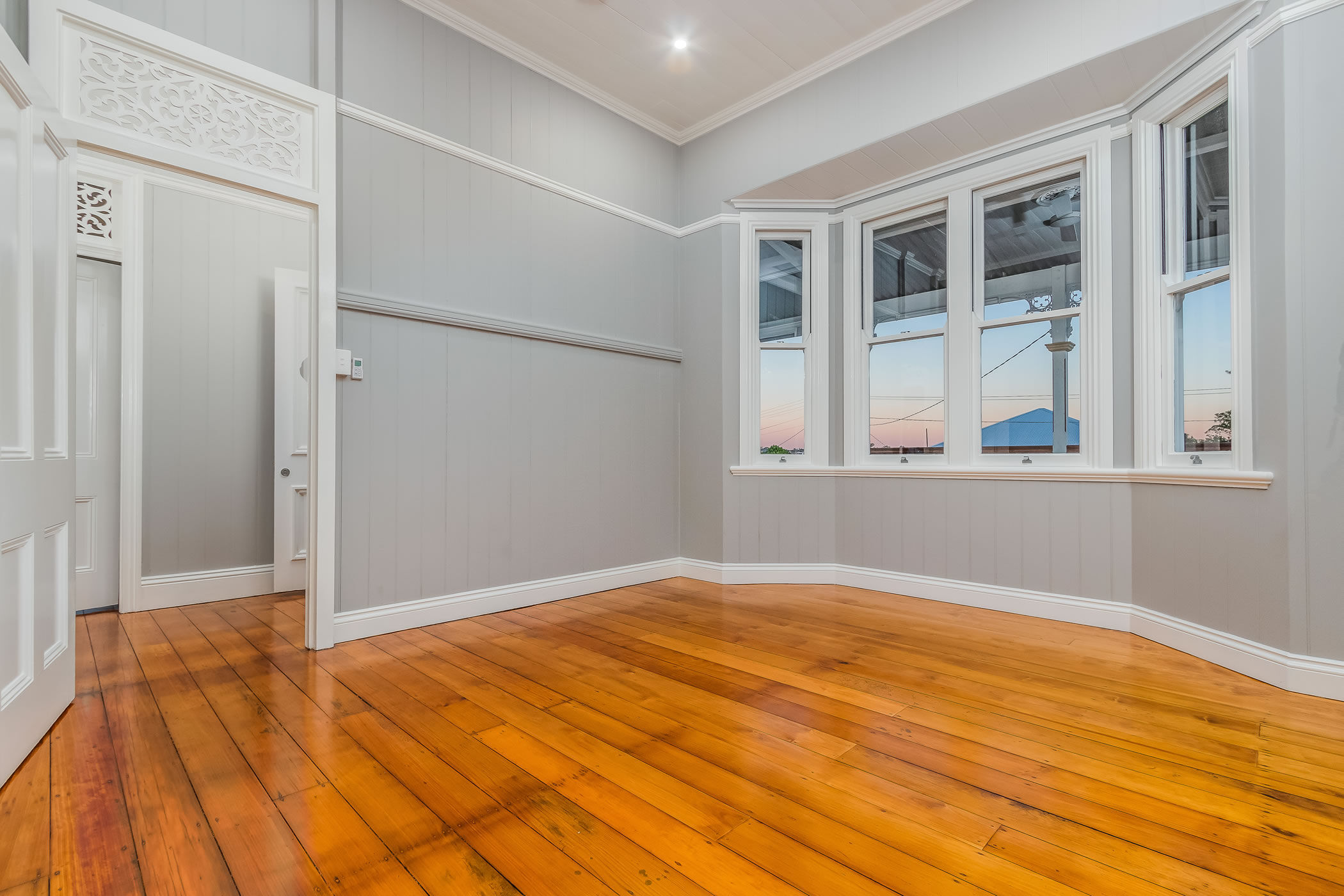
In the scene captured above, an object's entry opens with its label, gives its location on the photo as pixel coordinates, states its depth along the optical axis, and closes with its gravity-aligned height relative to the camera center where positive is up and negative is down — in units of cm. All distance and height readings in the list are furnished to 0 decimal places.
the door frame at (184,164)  226 +117
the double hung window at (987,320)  330 +74
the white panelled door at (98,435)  367 +8
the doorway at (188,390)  369 +36
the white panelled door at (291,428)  410 +13
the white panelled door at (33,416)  169 +10
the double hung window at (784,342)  430 +73
